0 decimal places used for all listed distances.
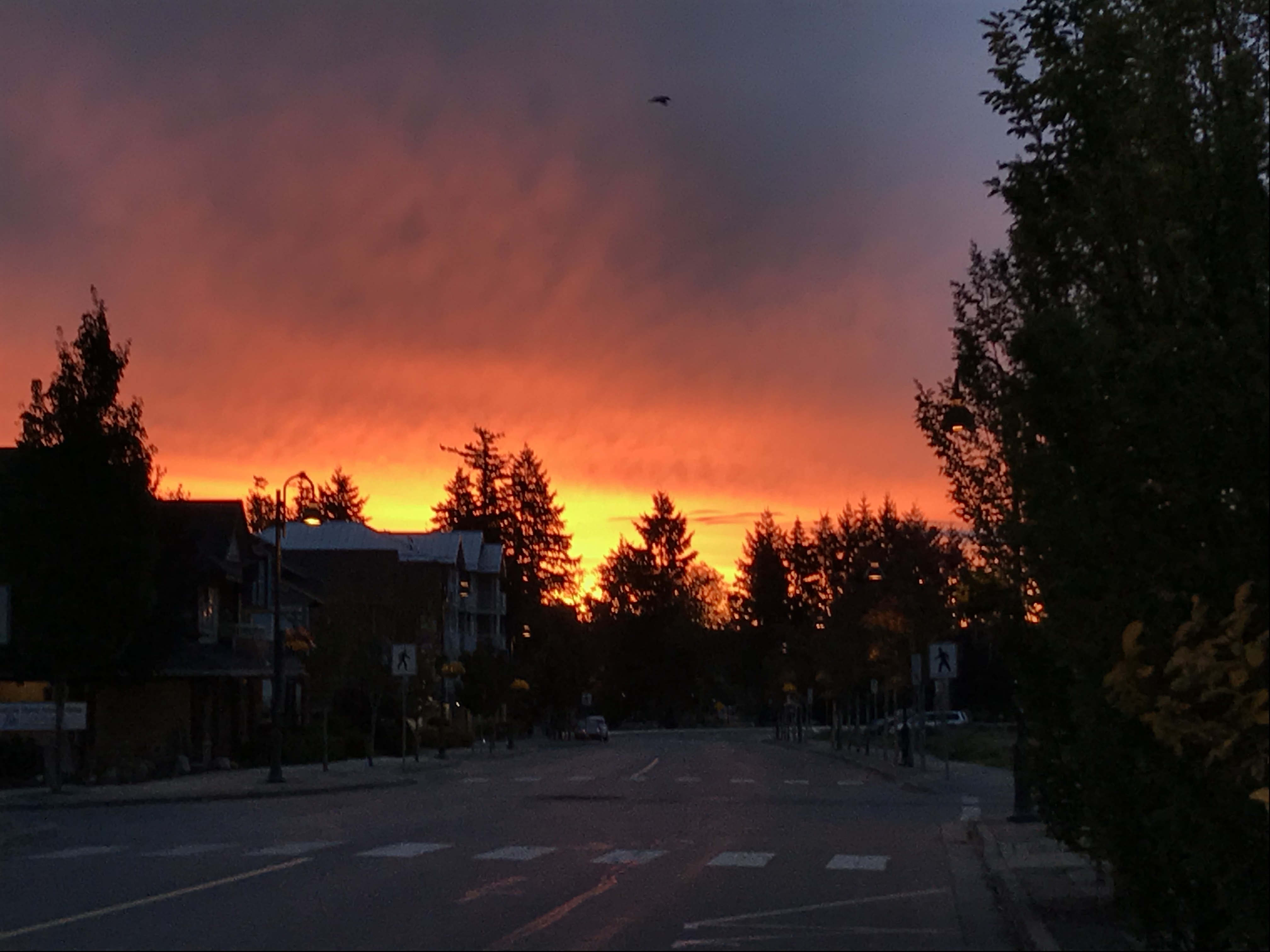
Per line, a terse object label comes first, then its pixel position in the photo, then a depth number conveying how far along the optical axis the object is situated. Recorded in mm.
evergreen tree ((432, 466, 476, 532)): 129500
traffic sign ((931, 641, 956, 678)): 37625
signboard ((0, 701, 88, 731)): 35219
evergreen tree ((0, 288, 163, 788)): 36406
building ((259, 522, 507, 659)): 64438
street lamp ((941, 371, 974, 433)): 20969
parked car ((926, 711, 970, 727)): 95375
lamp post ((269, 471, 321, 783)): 39312
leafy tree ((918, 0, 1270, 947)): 9445
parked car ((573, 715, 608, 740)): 97938
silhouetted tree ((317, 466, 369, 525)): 151750
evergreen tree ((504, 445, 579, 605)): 128625
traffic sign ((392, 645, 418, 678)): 47656
